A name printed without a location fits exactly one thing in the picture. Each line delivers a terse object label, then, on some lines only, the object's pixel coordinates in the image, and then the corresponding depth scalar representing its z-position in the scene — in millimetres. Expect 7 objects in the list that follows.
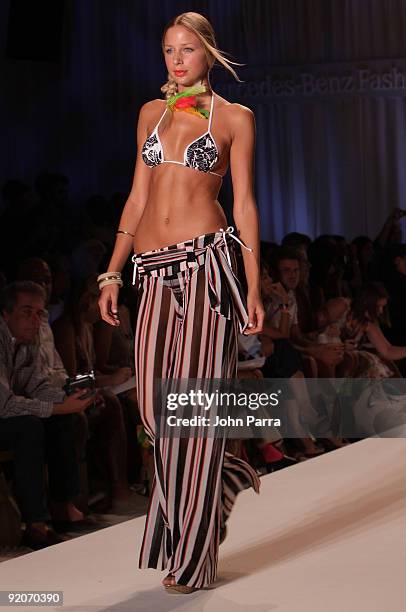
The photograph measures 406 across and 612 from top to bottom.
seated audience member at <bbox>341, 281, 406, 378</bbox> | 8349
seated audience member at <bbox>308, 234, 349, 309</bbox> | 9173
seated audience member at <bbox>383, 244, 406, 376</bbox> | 9091
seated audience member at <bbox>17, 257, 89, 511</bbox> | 5628
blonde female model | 3652
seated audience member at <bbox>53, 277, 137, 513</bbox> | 5985
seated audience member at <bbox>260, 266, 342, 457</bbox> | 7414
